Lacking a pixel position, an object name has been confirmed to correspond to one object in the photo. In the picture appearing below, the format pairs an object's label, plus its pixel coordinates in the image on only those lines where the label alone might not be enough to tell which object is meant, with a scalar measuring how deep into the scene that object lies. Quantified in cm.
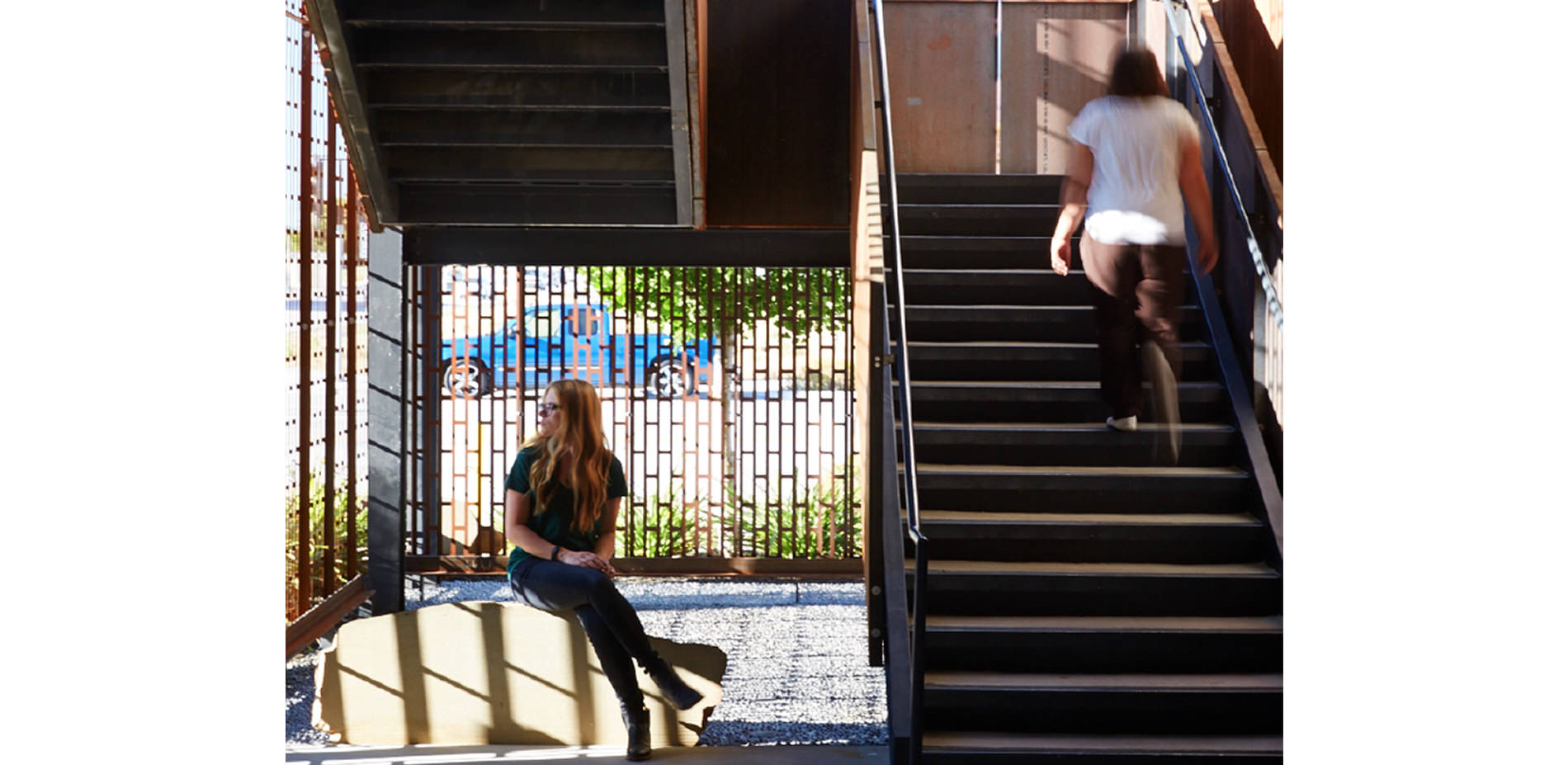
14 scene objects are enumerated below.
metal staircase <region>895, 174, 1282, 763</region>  503
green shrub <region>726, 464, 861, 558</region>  927
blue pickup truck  898
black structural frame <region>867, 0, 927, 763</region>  476
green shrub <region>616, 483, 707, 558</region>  922
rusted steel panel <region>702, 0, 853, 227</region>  824
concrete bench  556
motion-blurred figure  548
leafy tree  898
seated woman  524
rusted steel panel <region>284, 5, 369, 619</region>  723
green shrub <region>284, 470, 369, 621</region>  726
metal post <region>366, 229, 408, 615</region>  776
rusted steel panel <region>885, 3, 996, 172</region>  941
